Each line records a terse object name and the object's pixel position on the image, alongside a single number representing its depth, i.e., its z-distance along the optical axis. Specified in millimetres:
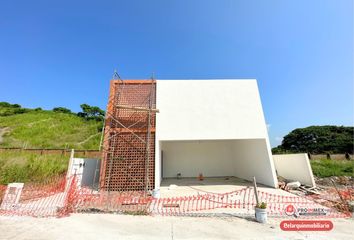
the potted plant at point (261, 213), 4406
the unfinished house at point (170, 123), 8141
